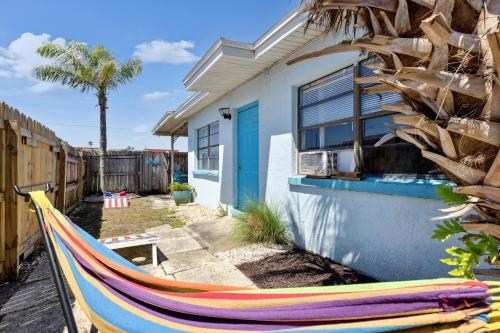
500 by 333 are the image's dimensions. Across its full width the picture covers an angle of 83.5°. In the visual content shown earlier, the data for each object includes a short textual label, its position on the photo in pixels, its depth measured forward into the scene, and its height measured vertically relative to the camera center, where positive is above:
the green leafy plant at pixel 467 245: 1.32 -0.39
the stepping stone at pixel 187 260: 3.78 -1.38
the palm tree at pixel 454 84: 1.05 +0.32
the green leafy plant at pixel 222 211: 7.22 -1.19
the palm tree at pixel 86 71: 11.94 +4.08
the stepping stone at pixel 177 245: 4.57 -1.39
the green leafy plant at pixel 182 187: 9.88 -0.79
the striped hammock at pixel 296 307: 0.86 -0.50
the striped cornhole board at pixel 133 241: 3.82 -1.07
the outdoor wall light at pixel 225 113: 7.02 +1.31
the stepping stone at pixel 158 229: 5.96 -1.41
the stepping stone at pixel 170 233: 5.45 -1.39
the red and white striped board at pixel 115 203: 8.91 -1.21
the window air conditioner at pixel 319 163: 3.88 +0.03
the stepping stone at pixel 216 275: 3.29 -1.37
